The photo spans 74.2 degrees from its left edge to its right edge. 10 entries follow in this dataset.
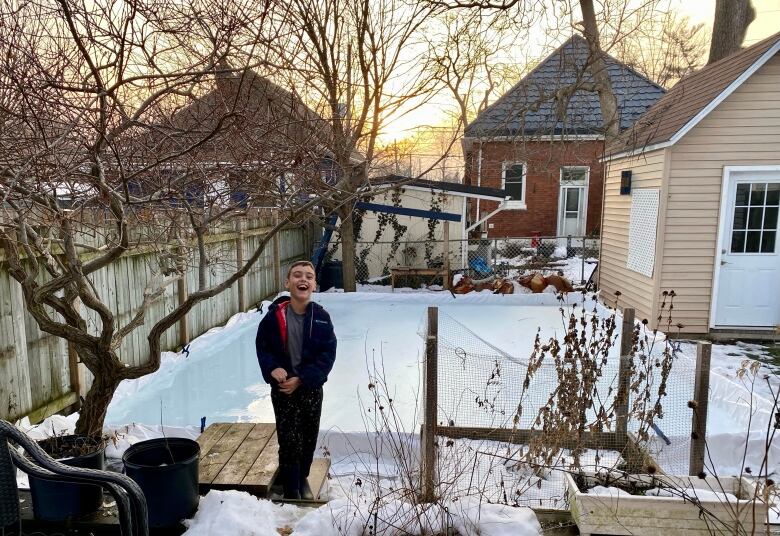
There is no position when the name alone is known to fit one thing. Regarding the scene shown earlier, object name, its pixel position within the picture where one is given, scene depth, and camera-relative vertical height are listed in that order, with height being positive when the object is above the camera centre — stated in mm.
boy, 2996 -886
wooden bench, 10836 -1381
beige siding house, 6875 +95
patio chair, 1664 -903
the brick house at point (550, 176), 13945 +1007
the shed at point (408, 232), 11859 -599
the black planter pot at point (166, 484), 2365 -1298
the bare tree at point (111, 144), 2328 +361
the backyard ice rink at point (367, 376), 4293 -1900
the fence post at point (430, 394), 3124 -1144
